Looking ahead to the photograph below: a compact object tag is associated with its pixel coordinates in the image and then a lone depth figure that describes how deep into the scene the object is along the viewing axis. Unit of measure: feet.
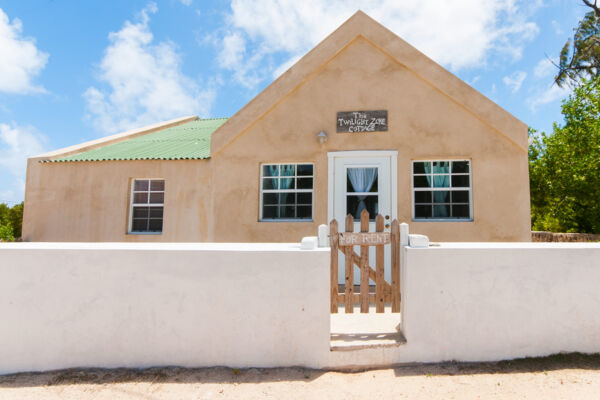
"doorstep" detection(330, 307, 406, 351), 12.24
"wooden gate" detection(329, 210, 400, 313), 13.30
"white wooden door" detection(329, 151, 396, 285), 23.81
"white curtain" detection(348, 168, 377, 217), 24.13
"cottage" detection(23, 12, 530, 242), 23.07
